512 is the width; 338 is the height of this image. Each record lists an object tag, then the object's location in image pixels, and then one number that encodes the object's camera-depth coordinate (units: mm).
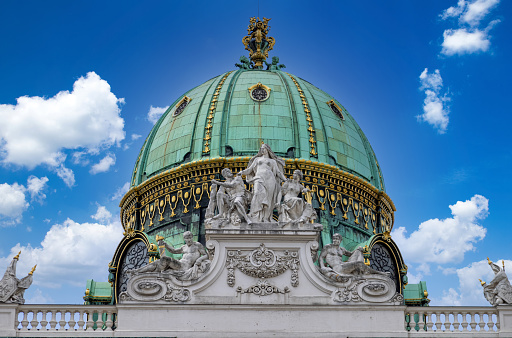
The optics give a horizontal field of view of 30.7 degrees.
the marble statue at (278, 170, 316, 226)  24641
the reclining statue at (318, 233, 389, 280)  24203
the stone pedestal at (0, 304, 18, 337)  23422
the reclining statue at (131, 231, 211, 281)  24094
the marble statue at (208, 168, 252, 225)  24719
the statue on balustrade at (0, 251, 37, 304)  23734
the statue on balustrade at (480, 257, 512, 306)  24045
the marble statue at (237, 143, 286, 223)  25000
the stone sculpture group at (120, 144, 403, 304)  23922
